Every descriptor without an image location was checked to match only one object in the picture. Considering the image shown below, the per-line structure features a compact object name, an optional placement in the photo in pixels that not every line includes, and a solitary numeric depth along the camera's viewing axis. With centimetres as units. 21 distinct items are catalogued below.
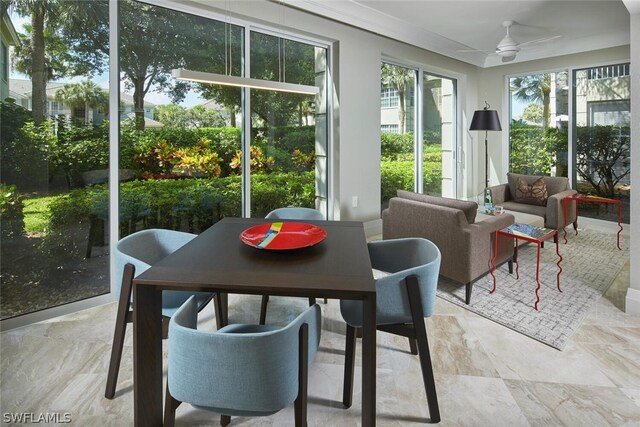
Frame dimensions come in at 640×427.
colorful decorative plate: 191
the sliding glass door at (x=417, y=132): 545
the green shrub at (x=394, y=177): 541
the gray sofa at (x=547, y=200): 491
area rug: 268
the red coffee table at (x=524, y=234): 304
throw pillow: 539
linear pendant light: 204
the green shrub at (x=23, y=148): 260
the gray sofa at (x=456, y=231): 301
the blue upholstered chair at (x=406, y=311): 167
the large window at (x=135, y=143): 273
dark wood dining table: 142
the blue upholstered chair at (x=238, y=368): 115
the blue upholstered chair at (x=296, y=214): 298
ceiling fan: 472
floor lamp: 550
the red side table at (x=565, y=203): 460
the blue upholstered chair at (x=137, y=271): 182
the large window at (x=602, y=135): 550
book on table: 310
